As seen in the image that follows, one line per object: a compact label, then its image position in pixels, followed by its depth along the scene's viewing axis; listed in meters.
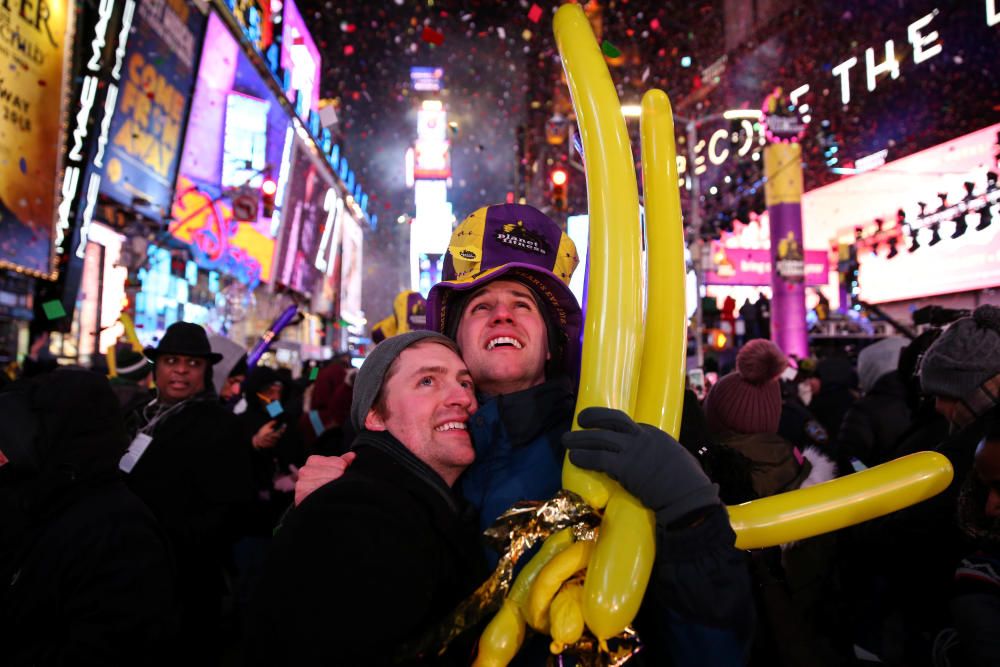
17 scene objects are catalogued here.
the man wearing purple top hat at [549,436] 1.29
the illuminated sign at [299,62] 30.00
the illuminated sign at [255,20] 21.79
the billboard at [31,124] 9.88
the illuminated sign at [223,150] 18.83
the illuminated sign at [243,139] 21.19
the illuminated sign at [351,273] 45.53
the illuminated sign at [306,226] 29.56
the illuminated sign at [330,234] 36.75
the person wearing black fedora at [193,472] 3.79
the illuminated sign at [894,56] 20.25
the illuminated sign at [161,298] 16.80
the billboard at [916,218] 19.45
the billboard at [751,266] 18.14
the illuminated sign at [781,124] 13.83
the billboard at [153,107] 13.68
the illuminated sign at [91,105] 11.19
